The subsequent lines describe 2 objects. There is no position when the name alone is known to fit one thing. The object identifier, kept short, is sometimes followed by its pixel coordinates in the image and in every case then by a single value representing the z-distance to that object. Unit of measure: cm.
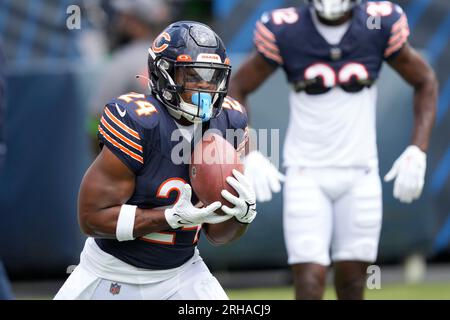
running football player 910
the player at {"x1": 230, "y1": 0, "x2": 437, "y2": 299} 1165
